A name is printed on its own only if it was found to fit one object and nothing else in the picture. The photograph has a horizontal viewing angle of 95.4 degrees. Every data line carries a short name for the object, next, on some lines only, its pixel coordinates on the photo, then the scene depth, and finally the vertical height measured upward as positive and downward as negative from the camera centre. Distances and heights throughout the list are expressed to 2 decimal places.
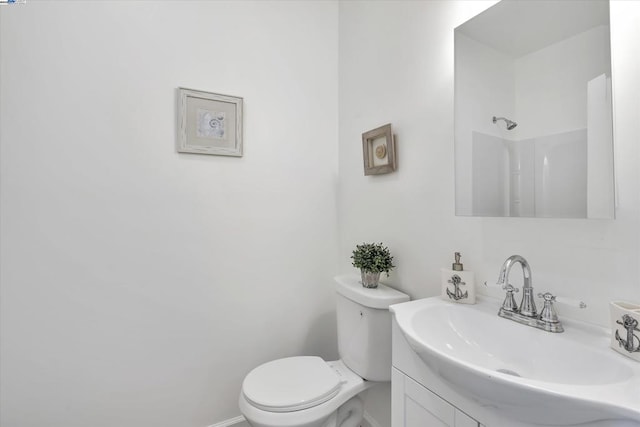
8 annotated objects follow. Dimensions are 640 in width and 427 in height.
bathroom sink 0.48 -0.32
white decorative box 0.59 -0.24
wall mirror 0.73 +0.30
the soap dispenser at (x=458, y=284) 0.95 -0.23
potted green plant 1.27 -0.20
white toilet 1.07 -0.68
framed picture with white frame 1.41 +0.47
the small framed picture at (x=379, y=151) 1.33 +0.32
